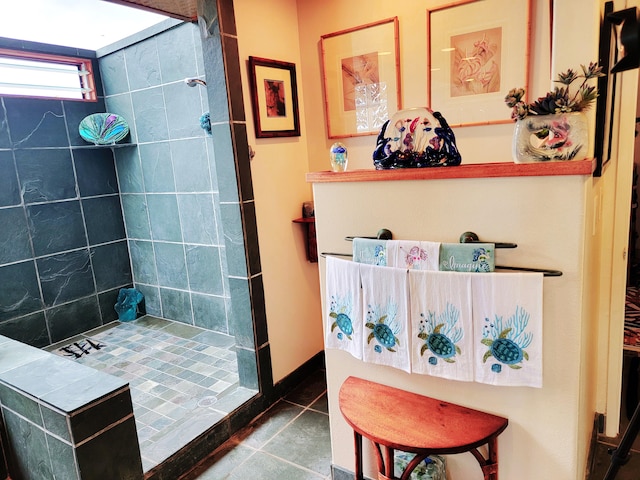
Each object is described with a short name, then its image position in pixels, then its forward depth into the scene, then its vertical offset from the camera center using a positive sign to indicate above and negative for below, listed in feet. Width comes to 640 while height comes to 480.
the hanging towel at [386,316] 4.55 -1.71
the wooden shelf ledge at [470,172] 3.64 -0.18
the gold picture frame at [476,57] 5.93 +1.36
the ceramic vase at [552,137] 3.71 +0.08
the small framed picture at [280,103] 7.16 +1.20
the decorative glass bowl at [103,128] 10.64 +1.28
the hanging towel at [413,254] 4.34 -1.01
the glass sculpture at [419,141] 4.49 +0.16
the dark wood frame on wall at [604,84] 4.72 +0.65
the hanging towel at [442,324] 4.22 -1.72
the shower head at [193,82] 7.82 +1.66
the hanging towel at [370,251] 4.66 -1.00
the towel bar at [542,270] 3.88 -1.13
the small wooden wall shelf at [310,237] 8.10 -1.41
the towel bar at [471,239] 4.10 -0.85
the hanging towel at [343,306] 4.88 -1.69
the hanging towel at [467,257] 4.09 -1.01
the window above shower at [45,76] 9.82 +2.62
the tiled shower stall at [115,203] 9.82 -0.60
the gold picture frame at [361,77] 7.03 +1.42
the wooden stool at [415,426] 4.09 -2.72
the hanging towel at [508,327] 3.93 -1.67
